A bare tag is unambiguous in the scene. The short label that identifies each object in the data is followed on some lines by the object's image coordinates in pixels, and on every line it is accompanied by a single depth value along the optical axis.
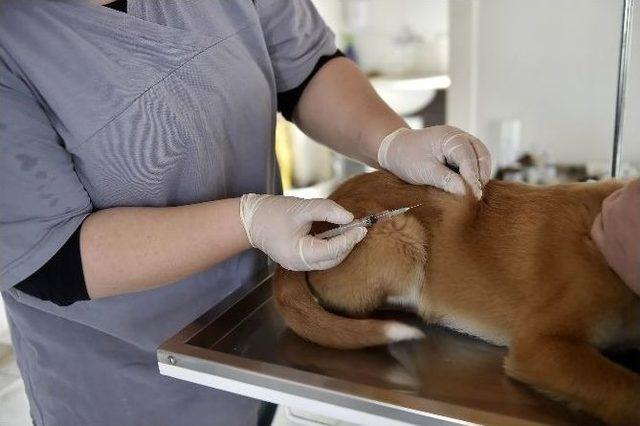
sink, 3.55
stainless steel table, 0.72
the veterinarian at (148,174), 0.89
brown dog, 0.82
